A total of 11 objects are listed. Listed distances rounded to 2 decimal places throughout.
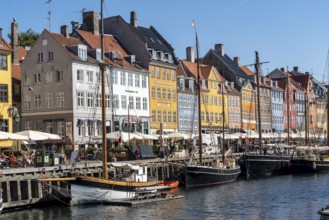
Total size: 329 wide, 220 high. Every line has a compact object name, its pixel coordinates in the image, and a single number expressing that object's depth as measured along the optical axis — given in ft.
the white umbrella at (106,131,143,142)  177.44
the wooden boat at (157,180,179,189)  155.09
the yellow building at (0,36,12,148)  179.52
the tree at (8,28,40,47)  270.67
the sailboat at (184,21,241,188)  164.45
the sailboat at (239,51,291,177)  211.94
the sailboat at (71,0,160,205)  122.21
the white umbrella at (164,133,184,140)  209.09
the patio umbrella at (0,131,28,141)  132.83
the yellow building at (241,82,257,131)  339.16
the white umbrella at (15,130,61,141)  144.46
